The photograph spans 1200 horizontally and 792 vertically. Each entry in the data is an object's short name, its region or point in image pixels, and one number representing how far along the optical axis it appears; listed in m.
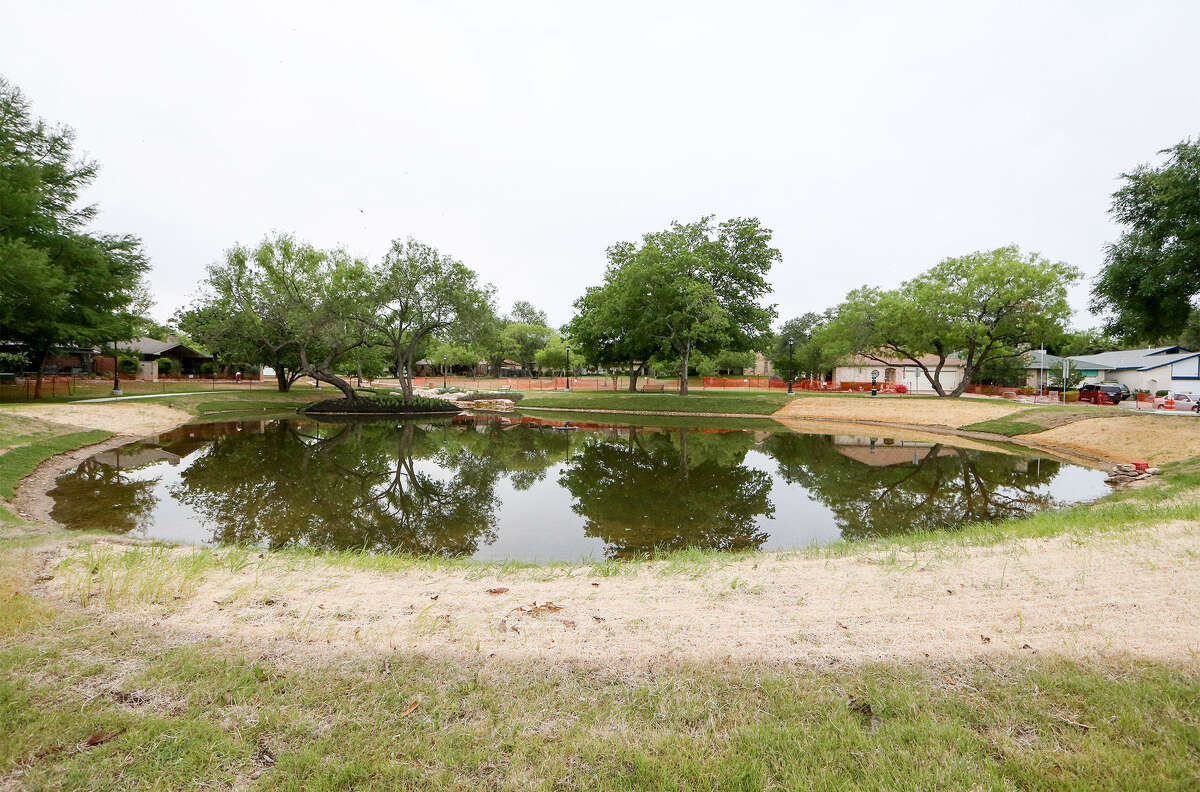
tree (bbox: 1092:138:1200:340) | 14.83
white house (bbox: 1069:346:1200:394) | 40.91
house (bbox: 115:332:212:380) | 49.25
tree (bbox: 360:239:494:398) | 31.02
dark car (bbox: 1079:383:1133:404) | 31.59
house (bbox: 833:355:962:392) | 57.25
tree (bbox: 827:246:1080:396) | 34.47
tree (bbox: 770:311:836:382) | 56.25
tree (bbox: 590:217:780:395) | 36.41
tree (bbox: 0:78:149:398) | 21.67
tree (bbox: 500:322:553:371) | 87.81
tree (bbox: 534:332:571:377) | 78.69
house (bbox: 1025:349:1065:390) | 36.68
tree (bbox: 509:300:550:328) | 118.94
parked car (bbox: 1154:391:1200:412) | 28.50
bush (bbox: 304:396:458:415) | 32.62
